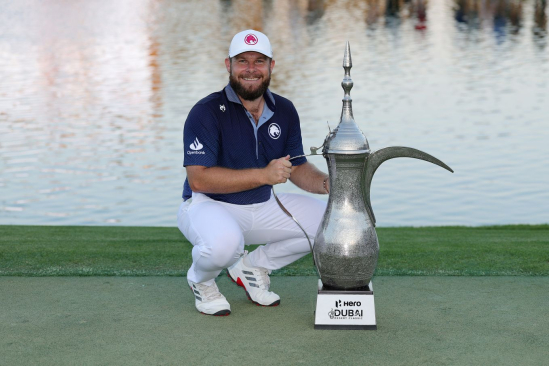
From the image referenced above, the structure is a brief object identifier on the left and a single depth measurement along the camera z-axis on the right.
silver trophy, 4.16
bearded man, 4.48
